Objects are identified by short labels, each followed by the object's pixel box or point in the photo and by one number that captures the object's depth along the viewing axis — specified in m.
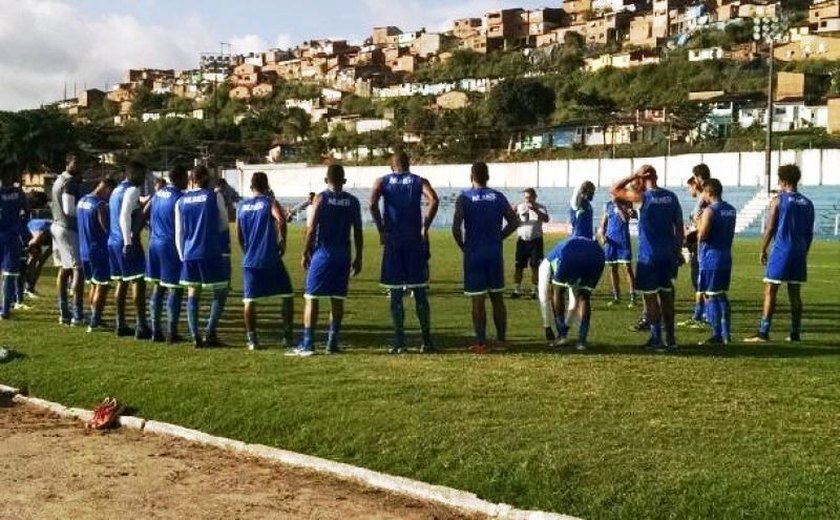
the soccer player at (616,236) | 17.64
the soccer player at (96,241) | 14.45
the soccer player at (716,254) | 13.13
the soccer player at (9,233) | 16.44
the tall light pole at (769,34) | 52.16
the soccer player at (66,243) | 15.51
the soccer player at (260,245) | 12.09
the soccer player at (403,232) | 11.77
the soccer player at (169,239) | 13.12
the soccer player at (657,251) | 12.09
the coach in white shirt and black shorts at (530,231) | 19.73
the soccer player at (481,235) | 11.91
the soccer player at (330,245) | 11.57
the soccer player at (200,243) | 12.57
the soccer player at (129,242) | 13.53
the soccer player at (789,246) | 13.14
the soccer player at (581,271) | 11.93
